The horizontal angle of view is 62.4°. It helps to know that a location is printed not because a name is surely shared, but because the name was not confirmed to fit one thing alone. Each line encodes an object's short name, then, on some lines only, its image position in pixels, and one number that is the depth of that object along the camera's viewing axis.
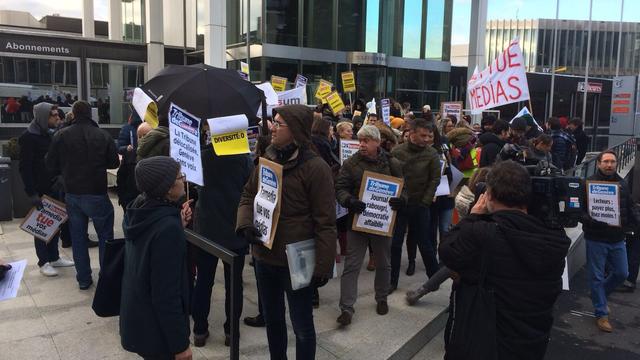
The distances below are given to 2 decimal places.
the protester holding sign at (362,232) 5.01
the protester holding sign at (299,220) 3.41
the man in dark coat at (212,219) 4.40
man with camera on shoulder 2.57
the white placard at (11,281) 2.92
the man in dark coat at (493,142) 6.71
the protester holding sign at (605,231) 5.52
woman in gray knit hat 2.76
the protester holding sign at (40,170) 6.26
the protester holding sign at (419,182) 5.73
